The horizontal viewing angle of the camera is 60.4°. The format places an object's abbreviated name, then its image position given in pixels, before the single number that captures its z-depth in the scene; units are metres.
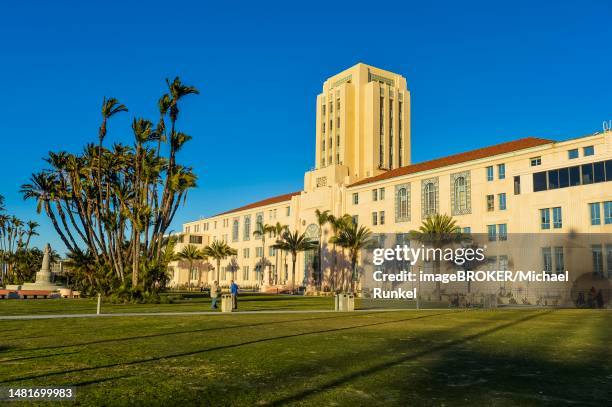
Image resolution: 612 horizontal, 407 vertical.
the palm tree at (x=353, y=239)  68.62
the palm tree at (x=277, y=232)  87.38
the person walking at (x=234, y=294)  31.70
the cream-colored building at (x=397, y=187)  47.81
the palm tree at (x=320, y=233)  76.81
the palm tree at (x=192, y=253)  104.12
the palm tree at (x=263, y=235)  87.81
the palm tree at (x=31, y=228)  120.75
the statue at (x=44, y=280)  56.01
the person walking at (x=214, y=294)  32.69
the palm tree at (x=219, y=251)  100.62
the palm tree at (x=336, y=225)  73.19
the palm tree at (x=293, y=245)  79.94
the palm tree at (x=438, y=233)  56.38
